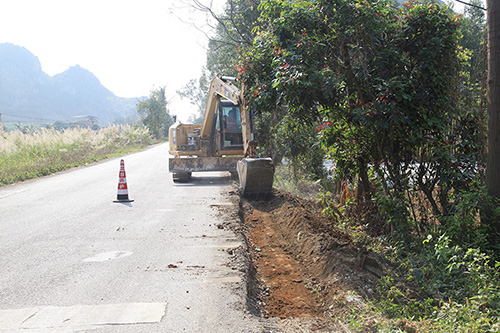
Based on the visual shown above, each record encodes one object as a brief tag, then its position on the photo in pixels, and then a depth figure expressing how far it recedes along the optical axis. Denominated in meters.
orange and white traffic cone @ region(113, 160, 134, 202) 10.65
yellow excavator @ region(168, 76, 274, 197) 10.76
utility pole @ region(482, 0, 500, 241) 5.43
